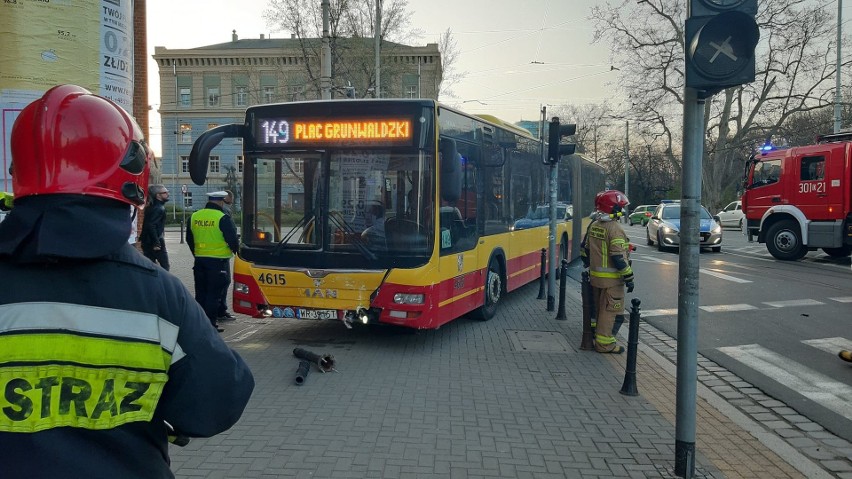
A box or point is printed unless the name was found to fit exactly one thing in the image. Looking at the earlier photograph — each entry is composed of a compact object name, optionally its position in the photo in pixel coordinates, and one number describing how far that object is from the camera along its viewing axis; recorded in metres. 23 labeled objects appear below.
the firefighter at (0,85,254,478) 1.58
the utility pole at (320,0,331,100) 20.41
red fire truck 18.77
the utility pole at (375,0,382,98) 29.92
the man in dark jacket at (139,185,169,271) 9.62
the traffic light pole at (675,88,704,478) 4.46
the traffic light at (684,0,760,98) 4.22
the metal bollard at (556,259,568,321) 10.23
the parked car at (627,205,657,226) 56.53
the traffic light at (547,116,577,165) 10.92
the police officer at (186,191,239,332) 9.16
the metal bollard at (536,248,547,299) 12.78
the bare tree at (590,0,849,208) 38.41
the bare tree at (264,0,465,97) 36.09
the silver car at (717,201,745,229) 43.28
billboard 5.25
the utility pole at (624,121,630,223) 65.86
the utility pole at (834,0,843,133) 31.72
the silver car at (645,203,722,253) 23.50
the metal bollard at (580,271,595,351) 8.28
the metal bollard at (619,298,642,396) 6.39
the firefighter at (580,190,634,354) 7.93
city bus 7.85
